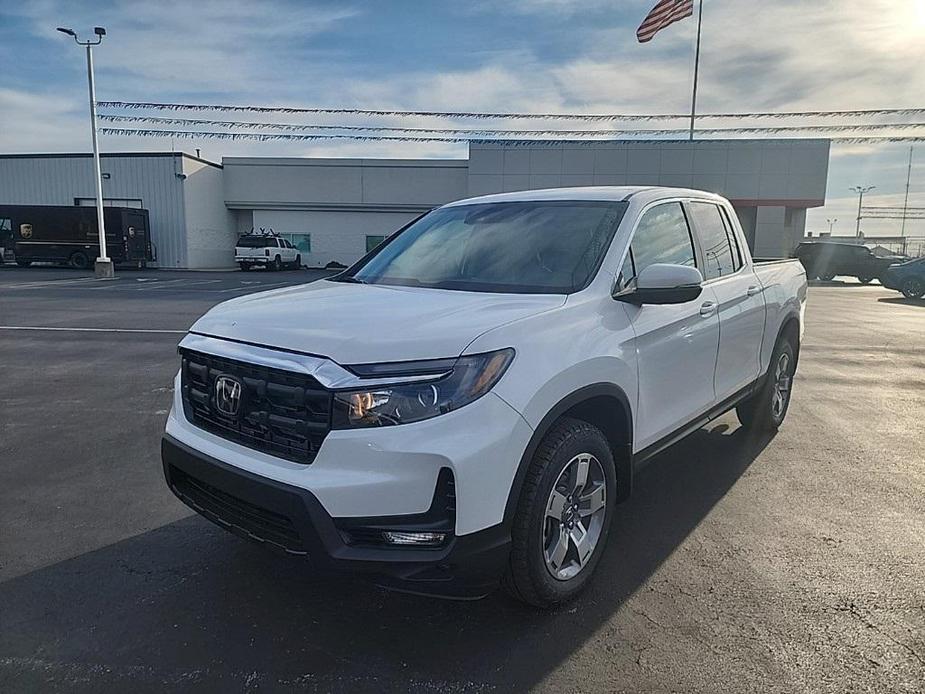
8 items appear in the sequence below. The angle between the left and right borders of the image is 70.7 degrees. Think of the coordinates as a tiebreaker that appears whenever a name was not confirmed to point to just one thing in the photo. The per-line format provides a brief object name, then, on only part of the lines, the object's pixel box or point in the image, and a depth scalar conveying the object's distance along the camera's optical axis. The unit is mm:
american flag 25359
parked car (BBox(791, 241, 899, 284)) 29047
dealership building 35125
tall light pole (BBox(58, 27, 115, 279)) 25797
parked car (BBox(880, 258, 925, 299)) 20438
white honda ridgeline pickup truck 2342
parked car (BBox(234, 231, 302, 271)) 33969
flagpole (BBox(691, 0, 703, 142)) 33688
